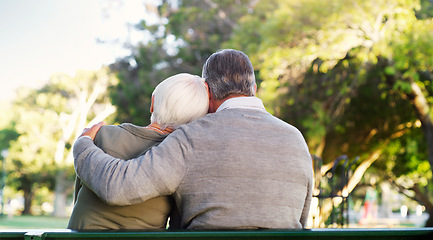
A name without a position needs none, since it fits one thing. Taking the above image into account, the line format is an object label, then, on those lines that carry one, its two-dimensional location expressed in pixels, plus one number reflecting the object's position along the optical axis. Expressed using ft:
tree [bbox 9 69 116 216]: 123.85
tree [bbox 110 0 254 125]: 62.64
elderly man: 6.14
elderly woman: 6.67
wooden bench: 4.97
